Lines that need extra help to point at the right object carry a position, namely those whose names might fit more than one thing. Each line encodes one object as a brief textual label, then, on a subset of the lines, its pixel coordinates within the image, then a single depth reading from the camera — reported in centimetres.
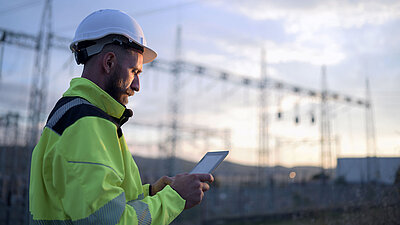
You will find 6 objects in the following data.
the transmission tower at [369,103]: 2668
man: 155
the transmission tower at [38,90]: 1683
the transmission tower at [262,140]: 2528
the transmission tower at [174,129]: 2528
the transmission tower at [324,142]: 2711
